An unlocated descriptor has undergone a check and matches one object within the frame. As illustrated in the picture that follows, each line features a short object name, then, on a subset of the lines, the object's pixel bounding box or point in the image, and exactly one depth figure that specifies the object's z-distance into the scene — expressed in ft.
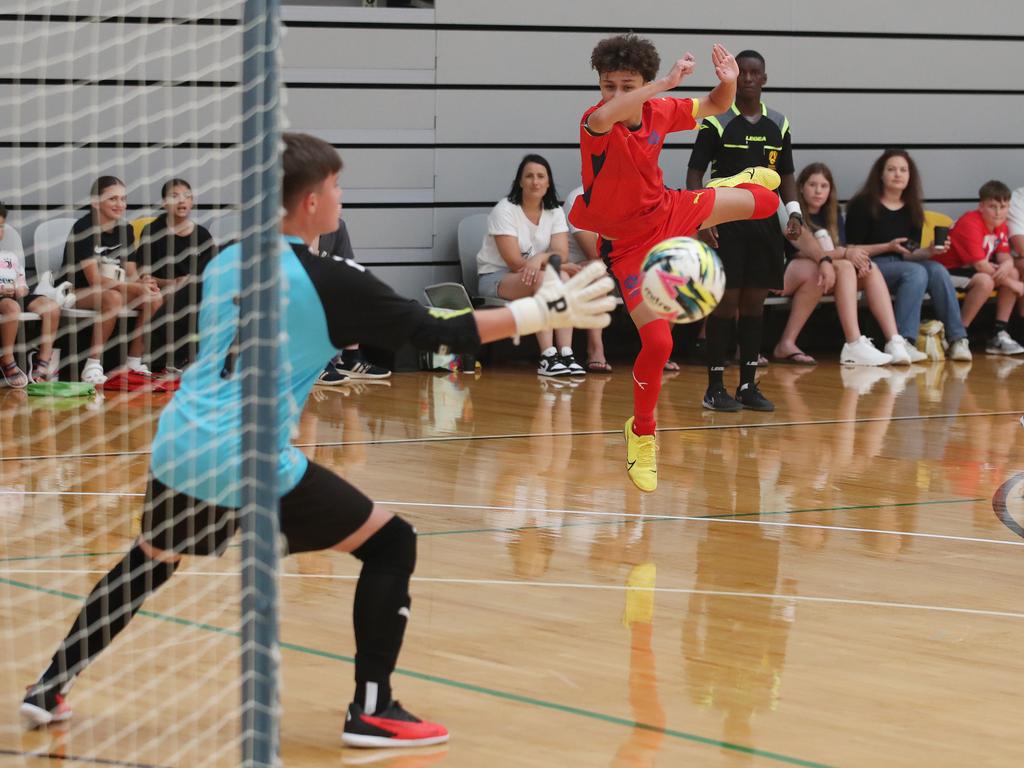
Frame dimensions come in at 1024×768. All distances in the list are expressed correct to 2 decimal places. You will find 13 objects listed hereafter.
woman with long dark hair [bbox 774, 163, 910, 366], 67.48
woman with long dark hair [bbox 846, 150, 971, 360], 69.18
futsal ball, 22.23
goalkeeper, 19.46
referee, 51.69
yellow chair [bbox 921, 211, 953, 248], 71.65
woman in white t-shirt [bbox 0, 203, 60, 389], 53.09
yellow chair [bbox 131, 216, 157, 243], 56.89
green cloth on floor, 52.75
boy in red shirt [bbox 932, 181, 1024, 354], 71.74
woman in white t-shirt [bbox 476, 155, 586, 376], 62.73
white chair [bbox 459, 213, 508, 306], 65.54
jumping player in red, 35.82
